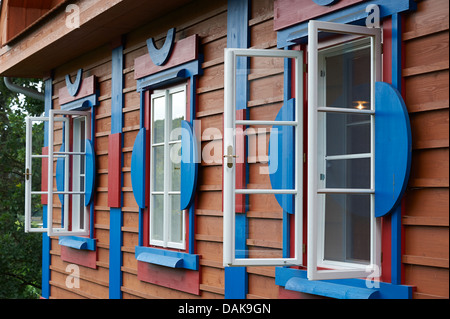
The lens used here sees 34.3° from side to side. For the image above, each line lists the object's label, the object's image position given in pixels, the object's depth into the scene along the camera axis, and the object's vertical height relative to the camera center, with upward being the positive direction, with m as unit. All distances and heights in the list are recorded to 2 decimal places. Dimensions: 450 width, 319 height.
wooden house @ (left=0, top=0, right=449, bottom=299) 3.49 +0.22
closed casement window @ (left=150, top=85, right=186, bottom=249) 5.64 +0.11
